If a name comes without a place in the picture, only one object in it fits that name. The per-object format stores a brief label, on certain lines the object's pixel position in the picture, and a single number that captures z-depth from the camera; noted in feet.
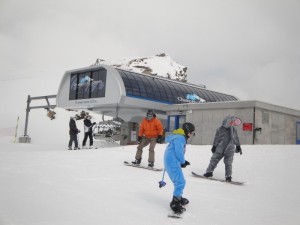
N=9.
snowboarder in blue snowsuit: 17.26
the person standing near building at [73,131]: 50.24
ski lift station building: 59.77
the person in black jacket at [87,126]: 51.34
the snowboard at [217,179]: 25.22
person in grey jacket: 27.17
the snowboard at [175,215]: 16.28
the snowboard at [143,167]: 29.88
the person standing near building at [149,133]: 32.86
